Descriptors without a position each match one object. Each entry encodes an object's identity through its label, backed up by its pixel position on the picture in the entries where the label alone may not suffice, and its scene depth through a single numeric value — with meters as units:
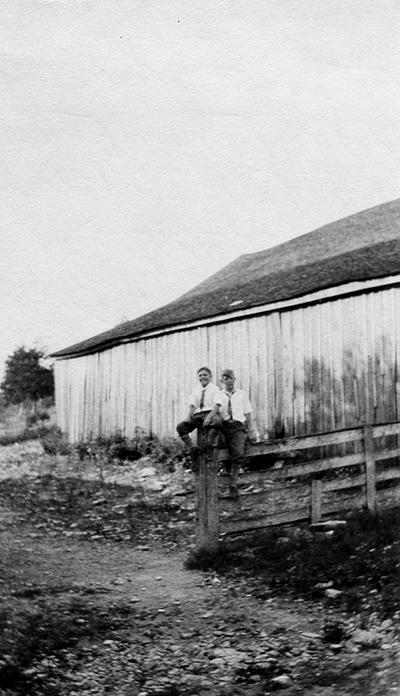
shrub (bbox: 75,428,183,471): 14.17
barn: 11.12
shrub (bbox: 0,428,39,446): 23.97
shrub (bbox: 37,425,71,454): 18.34
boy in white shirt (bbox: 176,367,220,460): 10.16
